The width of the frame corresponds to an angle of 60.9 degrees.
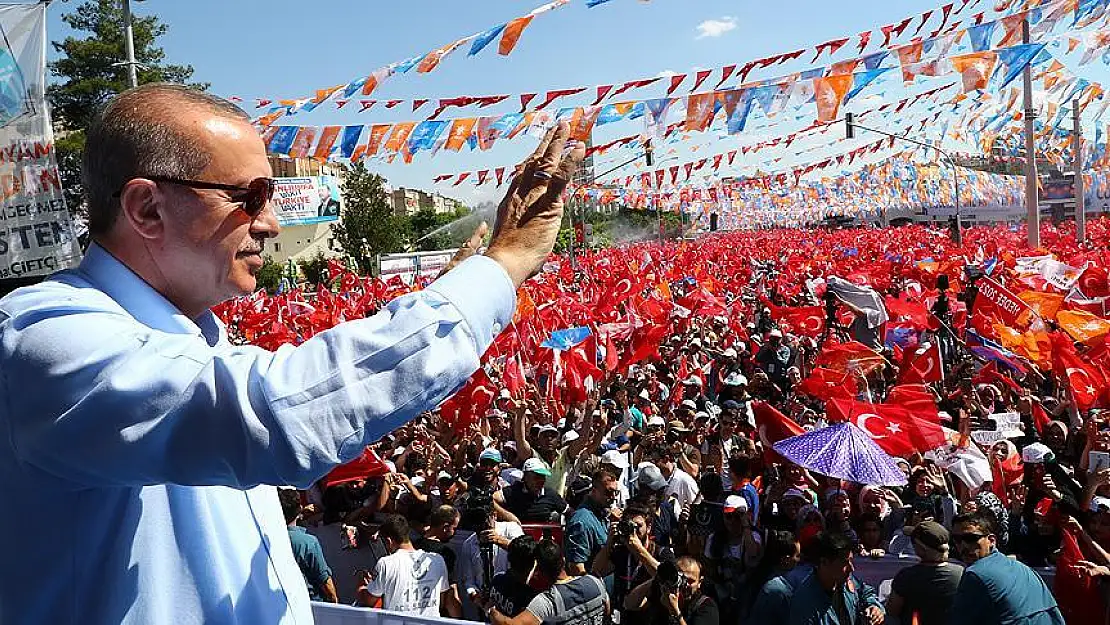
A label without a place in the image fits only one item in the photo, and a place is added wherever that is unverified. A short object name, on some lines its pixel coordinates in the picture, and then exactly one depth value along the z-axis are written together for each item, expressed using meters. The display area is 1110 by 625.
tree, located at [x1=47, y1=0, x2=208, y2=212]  32.06
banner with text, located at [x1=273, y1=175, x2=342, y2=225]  53.09
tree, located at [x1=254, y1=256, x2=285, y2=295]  46.47
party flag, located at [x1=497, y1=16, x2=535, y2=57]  11.11
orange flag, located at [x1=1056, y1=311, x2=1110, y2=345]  10.22
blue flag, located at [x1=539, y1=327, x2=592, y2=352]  12.00
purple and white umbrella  6.19
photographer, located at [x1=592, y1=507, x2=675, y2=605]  5.70
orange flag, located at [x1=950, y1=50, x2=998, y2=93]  11.18
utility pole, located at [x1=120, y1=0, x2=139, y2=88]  13.23
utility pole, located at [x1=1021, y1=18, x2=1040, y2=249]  17.97
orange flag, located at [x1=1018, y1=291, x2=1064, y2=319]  11.38
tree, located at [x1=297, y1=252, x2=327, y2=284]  47.94
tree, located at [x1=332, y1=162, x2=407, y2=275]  50.34
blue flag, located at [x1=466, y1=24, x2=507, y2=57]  11.24
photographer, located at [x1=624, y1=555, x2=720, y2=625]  5.14
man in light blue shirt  0.96
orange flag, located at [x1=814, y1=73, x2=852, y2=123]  12.22
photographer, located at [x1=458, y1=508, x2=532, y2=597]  5.97
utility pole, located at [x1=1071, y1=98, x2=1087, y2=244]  27.69
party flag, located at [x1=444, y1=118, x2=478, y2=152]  15.16
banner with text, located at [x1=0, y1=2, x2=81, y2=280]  5.78
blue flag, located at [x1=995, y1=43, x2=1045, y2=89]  10.80
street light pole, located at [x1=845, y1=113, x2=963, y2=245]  20.97
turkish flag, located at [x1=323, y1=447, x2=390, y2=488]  6.64
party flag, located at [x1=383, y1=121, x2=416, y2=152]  15.34
